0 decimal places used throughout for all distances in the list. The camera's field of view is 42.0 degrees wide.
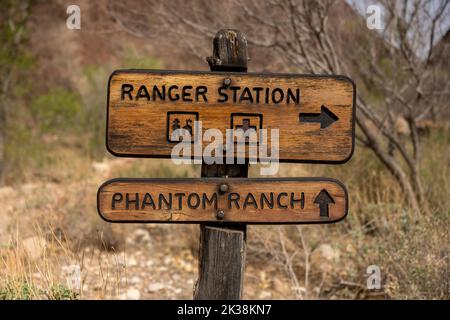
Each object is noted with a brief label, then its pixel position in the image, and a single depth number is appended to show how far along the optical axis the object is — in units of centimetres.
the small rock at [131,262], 481
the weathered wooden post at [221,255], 223
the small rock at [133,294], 407
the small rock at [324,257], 452
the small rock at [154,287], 432
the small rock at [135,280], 441
